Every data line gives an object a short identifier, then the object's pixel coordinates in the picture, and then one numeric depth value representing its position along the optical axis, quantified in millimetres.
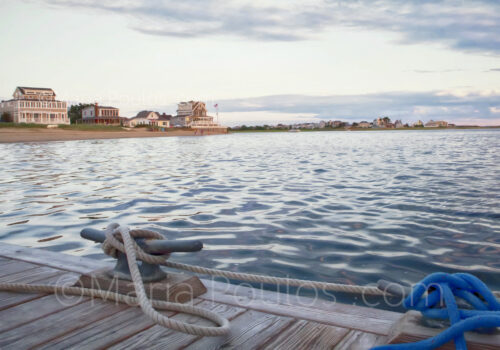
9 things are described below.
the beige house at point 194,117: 125312
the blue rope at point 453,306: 1328
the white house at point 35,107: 74825
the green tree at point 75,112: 105625
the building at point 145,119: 112438
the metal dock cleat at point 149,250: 2119
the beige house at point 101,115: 92500
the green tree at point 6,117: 78650
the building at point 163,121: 114512
